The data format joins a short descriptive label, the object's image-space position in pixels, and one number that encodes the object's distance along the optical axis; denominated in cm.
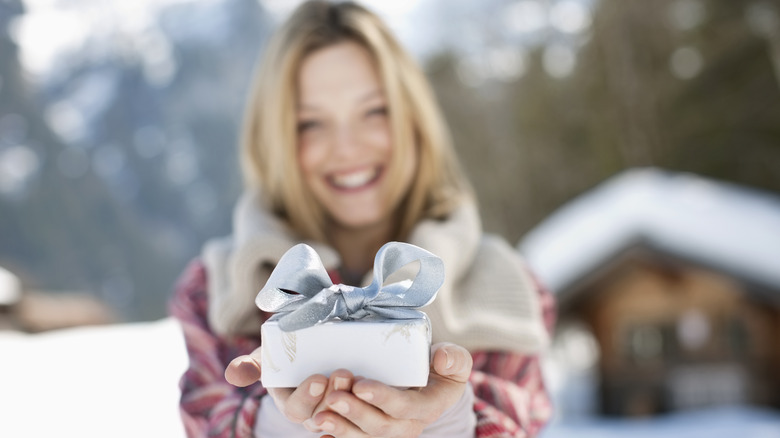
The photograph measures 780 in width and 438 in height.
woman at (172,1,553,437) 120
